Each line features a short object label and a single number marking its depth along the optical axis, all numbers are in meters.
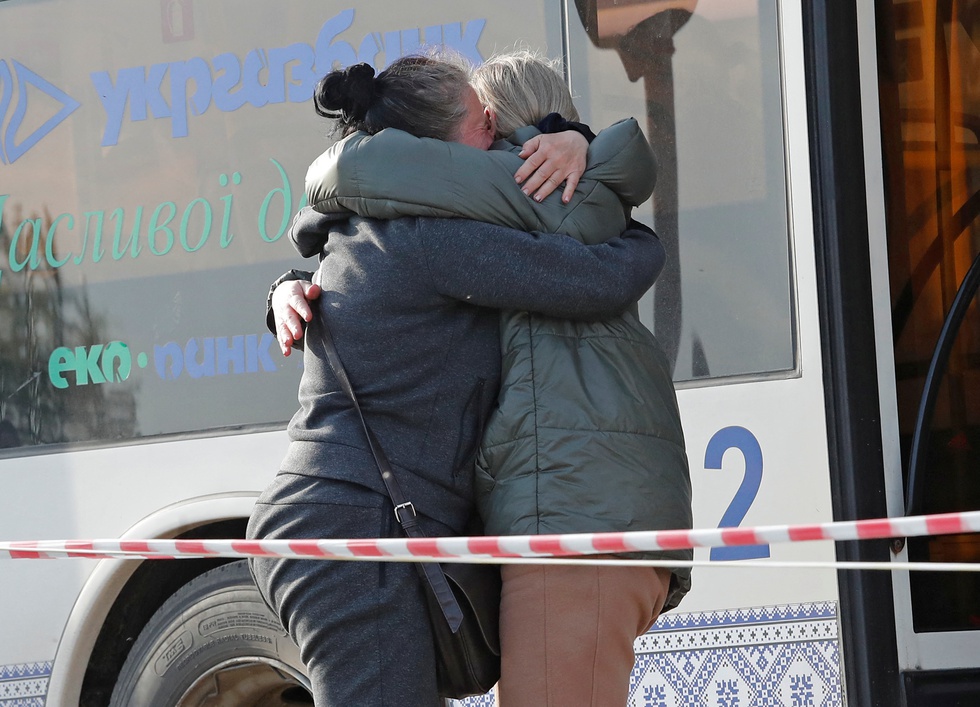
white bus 10.45
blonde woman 9.69
